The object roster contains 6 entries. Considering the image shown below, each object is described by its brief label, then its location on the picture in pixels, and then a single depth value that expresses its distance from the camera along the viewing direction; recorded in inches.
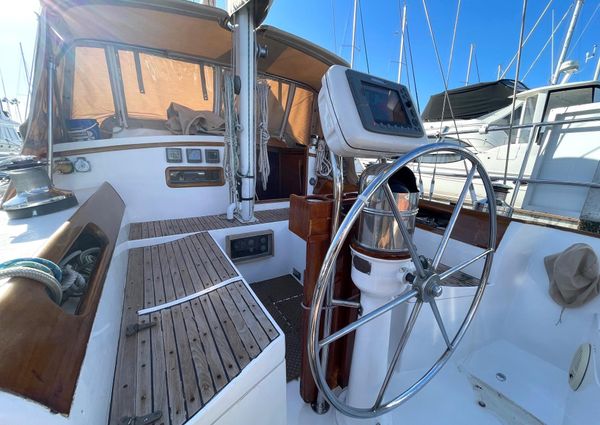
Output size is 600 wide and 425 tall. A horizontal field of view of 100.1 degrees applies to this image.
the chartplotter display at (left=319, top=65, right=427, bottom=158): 26.8
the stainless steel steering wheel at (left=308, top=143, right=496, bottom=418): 23.7
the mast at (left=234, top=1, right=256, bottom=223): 86.7
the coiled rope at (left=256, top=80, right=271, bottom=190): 113.9
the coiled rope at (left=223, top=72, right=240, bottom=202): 91.7
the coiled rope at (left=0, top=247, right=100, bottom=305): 22.8
